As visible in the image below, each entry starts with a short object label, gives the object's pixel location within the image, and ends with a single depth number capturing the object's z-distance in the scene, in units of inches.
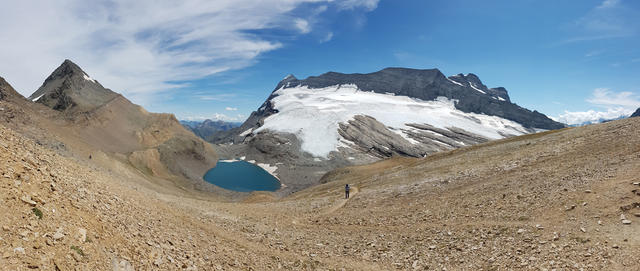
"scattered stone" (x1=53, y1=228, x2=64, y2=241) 378.5
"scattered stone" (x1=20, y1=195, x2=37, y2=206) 396.0
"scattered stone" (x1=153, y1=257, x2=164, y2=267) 476.7
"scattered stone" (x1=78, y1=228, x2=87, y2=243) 409.1
